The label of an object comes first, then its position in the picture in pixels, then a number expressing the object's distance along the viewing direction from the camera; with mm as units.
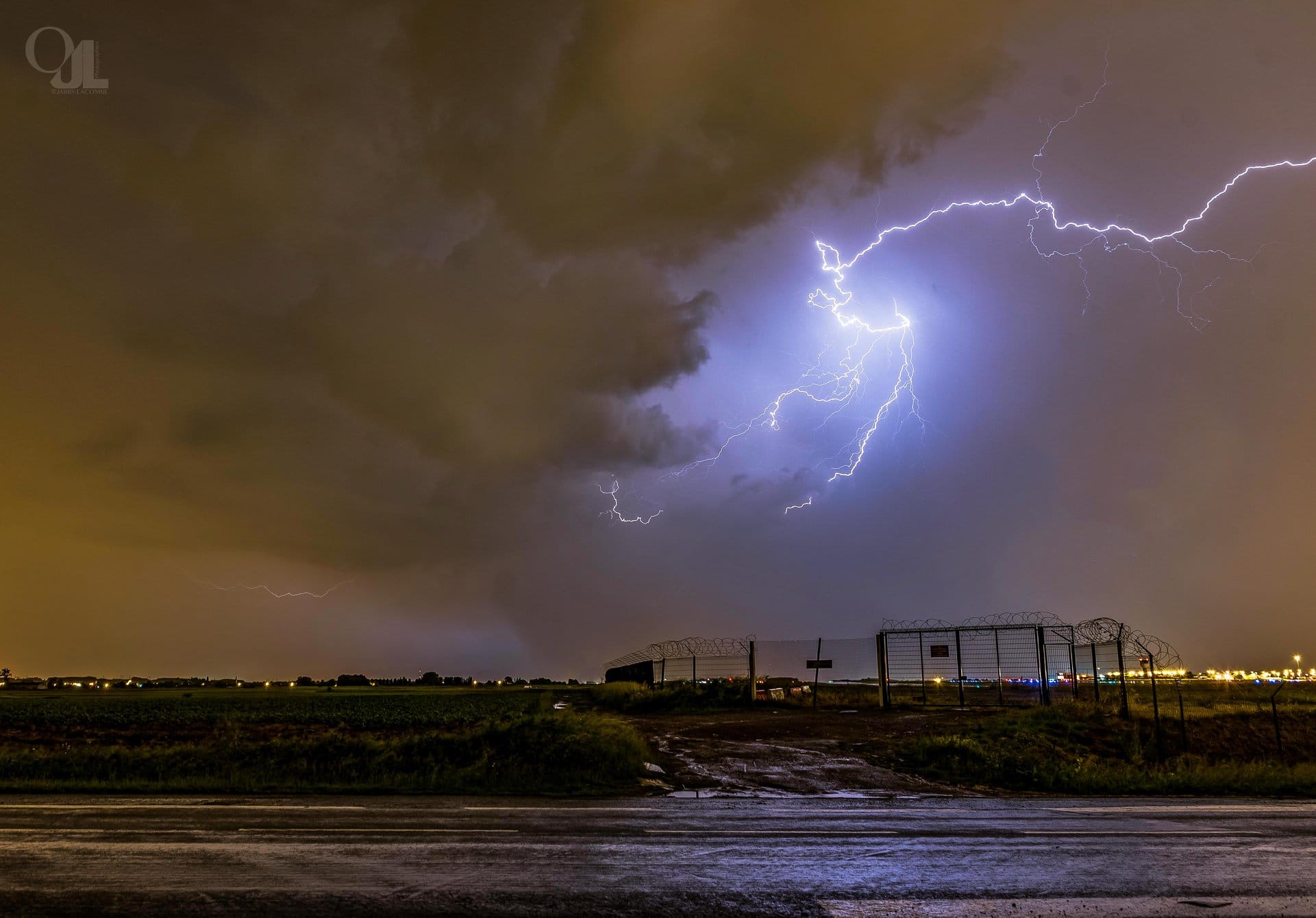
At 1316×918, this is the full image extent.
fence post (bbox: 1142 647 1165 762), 17188
